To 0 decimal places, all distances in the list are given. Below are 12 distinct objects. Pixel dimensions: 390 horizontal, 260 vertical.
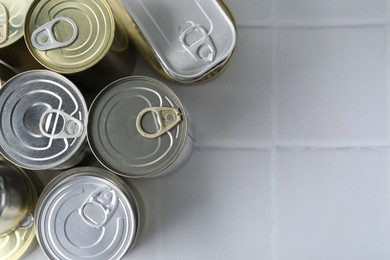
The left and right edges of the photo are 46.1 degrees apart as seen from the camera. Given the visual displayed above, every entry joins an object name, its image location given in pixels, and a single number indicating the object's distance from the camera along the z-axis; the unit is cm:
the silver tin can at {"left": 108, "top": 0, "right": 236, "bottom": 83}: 91
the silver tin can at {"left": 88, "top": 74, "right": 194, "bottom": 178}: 89
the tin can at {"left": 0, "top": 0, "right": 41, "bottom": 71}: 93
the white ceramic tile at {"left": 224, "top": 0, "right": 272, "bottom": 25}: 111
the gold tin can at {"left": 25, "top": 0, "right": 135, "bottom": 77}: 89
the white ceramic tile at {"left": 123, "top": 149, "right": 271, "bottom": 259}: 108
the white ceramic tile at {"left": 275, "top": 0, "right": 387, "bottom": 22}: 111
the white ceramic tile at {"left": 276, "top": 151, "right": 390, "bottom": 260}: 108
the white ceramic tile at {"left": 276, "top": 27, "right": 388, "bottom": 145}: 109
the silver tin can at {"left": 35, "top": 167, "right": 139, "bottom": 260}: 97
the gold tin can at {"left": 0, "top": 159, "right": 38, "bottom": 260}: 98
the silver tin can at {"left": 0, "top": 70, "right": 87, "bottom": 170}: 90
